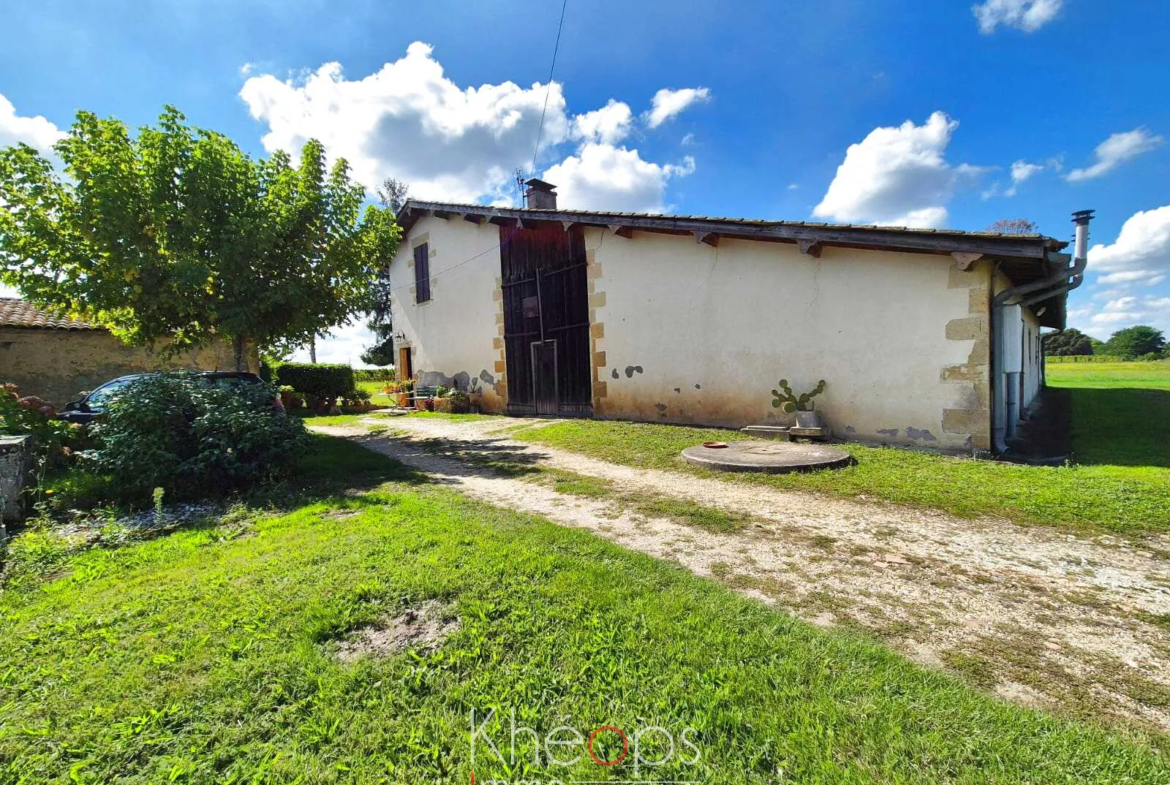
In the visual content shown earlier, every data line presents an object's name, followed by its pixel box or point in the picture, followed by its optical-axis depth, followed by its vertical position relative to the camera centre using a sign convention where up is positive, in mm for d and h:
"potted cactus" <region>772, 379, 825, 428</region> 7754 -610
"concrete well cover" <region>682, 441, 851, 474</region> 5844 -1146
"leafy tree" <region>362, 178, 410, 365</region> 27462 +3620
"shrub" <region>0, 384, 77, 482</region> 5531 -390
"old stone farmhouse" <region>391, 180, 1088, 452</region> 6695 +1040
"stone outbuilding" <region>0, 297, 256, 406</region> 12180 +1055
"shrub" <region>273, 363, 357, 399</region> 16797 +270
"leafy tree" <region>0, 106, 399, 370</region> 7227 +2567
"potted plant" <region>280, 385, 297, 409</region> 16375 -337
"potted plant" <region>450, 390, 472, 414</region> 14750 -684
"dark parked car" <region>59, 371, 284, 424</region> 6361 +10
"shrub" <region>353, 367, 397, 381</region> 33478 +650
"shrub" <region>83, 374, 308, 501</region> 5051 -586
